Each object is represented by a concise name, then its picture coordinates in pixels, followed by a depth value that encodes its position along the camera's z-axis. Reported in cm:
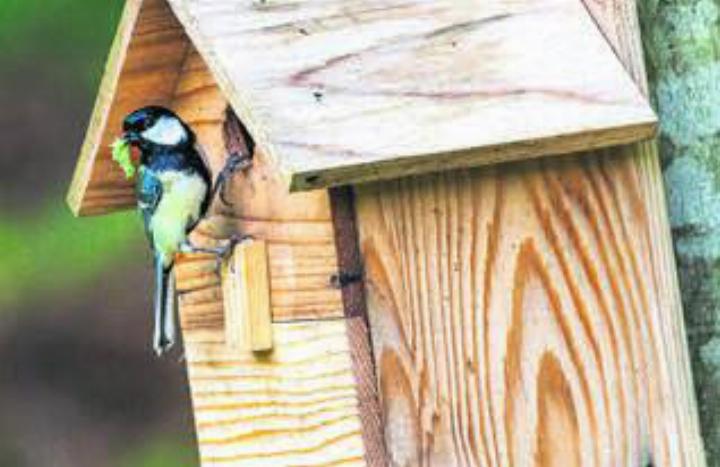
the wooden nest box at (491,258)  684
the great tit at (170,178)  795
